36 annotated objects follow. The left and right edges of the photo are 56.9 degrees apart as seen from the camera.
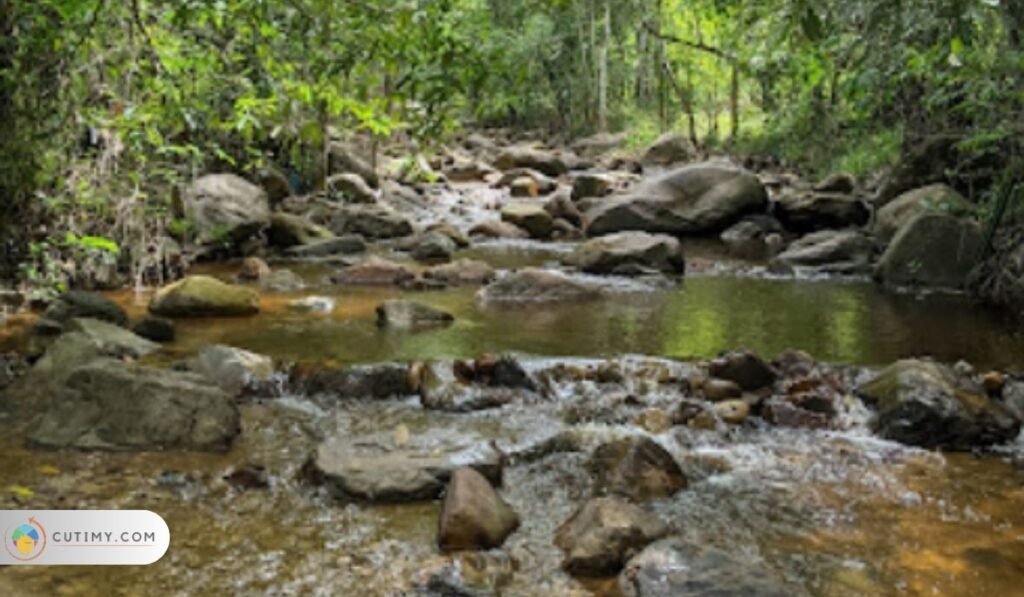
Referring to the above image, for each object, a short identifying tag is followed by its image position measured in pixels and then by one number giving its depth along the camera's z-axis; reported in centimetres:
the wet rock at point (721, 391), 623
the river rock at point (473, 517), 410
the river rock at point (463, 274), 1088
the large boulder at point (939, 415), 556
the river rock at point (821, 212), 1405
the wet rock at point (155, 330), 769
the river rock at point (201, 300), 870
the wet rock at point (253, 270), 1087
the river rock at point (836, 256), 1162
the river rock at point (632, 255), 1150
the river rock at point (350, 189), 1675
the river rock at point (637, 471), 473
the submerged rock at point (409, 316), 847
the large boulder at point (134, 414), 518
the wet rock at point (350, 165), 1827
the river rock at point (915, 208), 1052
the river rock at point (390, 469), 461
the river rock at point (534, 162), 2300
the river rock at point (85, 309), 798
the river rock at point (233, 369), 639
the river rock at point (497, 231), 1485
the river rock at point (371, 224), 1449
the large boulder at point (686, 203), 1452
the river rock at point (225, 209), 1202
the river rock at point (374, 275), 1093
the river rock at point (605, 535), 390
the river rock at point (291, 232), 1304
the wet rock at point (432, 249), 1281
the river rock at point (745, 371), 645
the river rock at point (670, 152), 2284
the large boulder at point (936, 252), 1017
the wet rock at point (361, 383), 648
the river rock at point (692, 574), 357
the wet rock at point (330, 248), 1266
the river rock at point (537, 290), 989
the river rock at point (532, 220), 1505
